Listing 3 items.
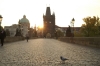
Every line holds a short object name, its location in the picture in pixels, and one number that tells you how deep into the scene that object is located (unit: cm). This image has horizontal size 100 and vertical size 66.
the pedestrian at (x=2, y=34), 2186
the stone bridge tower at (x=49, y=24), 14438
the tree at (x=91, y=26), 7286
